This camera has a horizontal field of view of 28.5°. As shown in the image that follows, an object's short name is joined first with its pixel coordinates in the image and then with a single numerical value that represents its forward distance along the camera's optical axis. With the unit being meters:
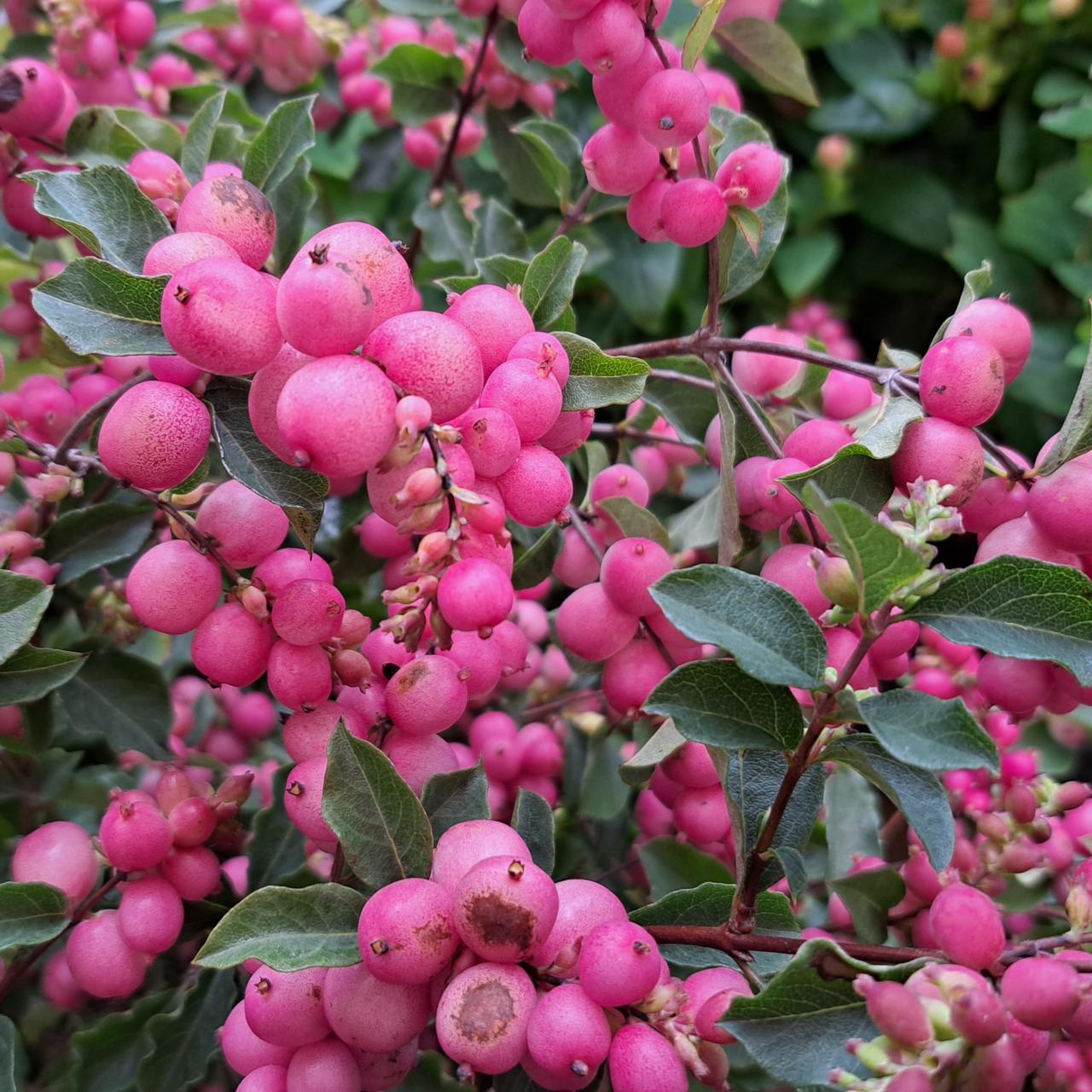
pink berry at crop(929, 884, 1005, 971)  0.22
